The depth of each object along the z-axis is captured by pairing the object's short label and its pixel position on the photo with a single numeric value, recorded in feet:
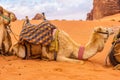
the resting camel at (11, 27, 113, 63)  15.29
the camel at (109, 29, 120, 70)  14.80
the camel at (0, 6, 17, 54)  17.64
